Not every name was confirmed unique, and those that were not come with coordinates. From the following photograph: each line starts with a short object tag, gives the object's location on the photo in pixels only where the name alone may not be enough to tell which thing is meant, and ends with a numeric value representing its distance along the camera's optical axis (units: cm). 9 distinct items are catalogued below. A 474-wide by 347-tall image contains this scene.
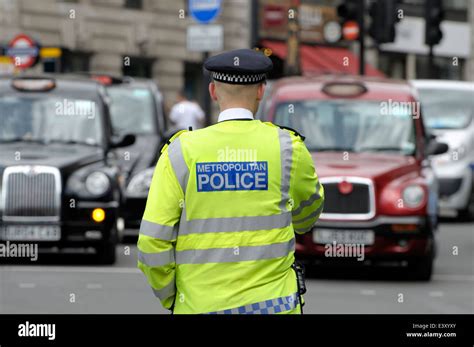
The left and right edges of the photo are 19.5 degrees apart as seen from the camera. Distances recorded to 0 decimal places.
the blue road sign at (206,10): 2123
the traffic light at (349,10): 2081
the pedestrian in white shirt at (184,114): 2567
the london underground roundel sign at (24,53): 2448
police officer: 400
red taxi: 1237
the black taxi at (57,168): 1297
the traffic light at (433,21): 2391
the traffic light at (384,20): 2030
